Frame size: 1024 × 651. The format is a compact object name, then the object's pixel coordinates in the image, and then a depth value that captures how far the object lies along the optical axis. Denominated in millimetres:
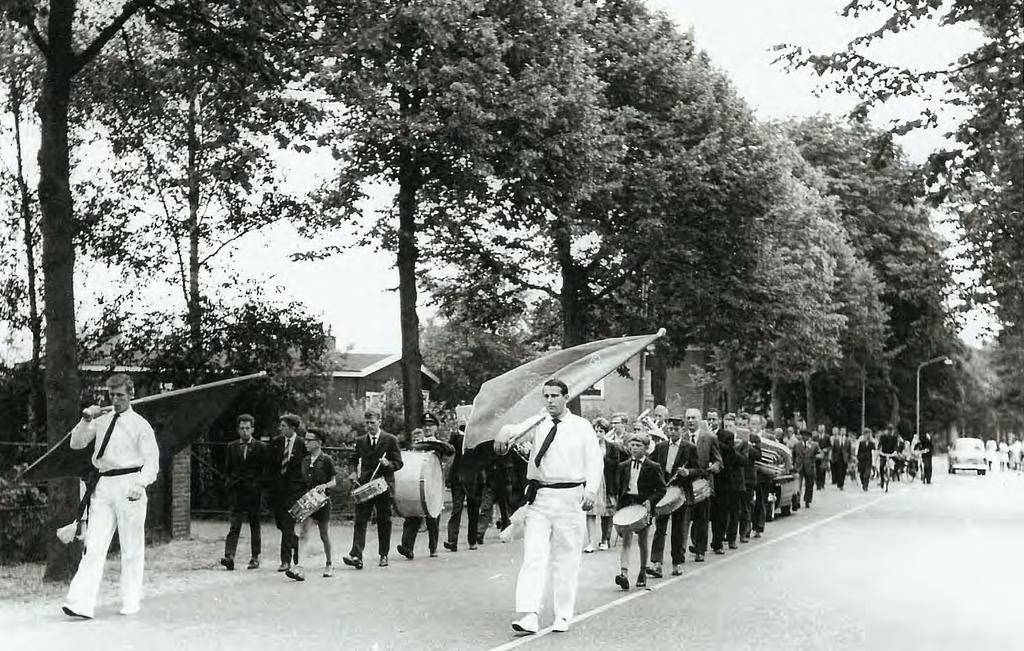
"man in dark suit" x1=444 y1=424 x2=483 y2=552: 19438
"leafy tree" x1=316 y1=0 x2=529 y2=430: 22781
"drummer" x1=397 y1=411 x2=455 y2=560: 17734
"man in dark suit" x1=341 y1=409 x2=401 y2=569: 16672
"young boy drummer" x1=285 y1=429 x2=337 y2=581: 15891
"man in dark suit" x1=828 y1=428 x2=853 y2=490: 41094
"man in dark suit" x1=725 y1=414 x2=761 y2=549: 19297
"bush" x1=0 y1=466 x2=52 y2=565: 15758
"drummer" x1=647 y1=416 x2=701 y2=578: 15344
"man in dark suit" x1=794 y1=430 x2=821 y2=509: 30923
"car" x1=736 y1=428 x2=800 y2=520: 25875
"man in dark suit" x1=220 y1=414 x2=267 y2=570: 16203
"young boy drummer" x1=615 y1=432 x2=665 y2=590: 14086
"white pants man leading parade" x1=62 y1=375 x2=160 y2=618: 11750
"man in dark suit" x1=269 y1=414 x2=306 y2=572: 15625
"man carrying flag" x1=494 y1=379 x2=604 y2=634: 11031
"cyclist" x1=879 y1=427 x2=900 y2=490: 39938
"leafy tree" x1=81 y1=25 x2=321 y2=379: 22297
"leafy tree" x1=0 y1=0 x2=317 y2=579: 14820
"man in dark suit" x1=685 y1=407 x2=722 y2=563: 16578
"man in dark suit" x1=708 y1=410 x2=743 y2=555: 18281
